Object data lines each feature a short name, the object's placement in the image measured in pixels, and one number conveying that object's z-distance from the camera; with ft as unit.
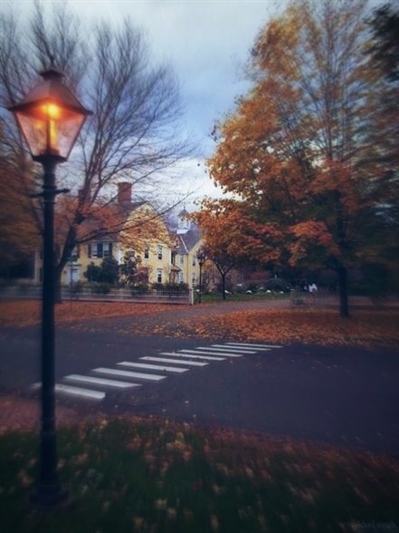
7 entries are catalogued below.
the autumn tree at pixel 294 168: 45.65
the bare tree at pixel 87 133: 59.31
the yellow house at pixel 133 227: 71.10
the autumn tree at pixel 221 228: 59.47
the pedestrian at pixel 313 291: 104.99
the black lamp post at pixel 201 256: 136.13
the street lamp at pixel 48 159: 12.64
